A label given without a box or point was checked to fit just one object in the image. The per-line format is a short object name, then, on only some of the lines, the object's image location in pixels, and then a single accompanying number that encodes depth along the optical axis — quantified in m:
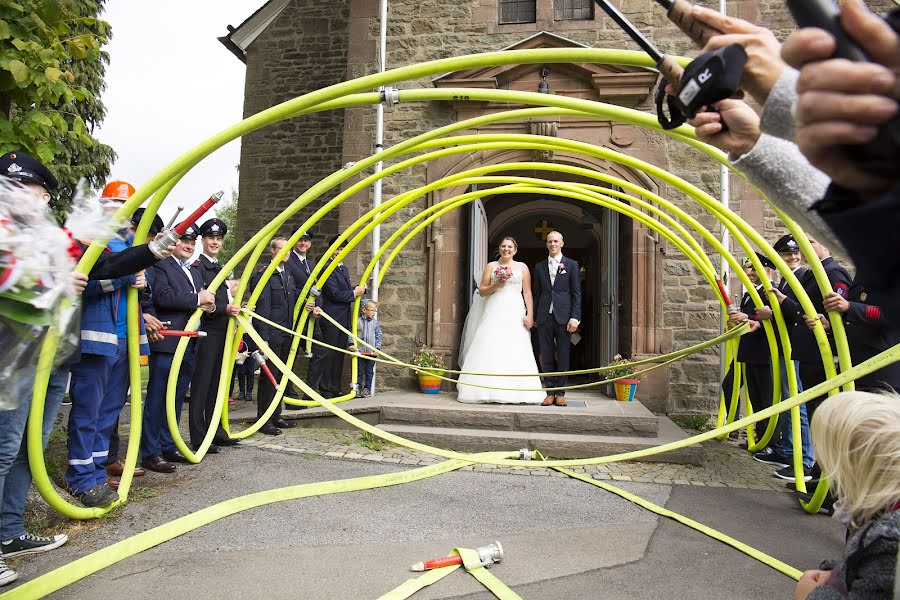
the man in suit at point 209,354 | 5.09
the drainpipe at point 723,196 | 7.60
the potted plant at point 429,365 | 8.19
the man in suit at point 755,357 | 5.72
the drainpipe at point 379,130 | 8.41
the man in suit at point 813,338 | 4.50
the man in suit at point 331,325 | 7.51
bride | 7.16
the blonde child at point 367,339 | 7.98
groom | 6.99
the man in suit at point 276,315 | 6.32
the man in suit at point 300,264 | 7.09
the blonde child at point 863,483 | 1.34
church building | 8.00
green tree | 3.23
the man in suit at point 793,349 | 4.64
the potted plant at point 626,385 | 7.50
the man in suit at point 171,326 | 4.56
